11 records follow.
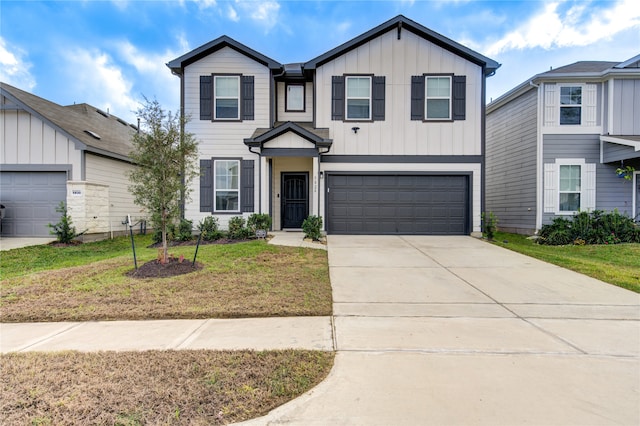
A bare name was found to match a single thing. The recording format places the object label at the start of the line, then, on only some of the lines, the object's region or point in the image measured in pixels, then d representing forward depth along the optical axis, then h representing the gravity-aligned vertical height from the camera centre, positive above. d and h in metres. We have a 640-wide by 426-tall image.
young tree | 6.59 +0.95
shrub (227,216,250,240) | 10.51 -0.66
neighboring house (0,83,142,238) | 11.28 +1.27
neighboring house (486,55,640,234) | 11.50 +2.54
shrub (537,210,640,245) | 10.77 -0.62
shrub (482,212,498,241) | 10.84 -0.55
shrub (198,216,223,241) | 10.75 -0.68
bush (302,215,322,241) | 10.09 -0.58
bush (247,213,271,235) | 10.57 -0.43
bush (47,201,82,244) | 10.73 -0.71
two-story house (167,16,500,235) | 11.45 +2.76
